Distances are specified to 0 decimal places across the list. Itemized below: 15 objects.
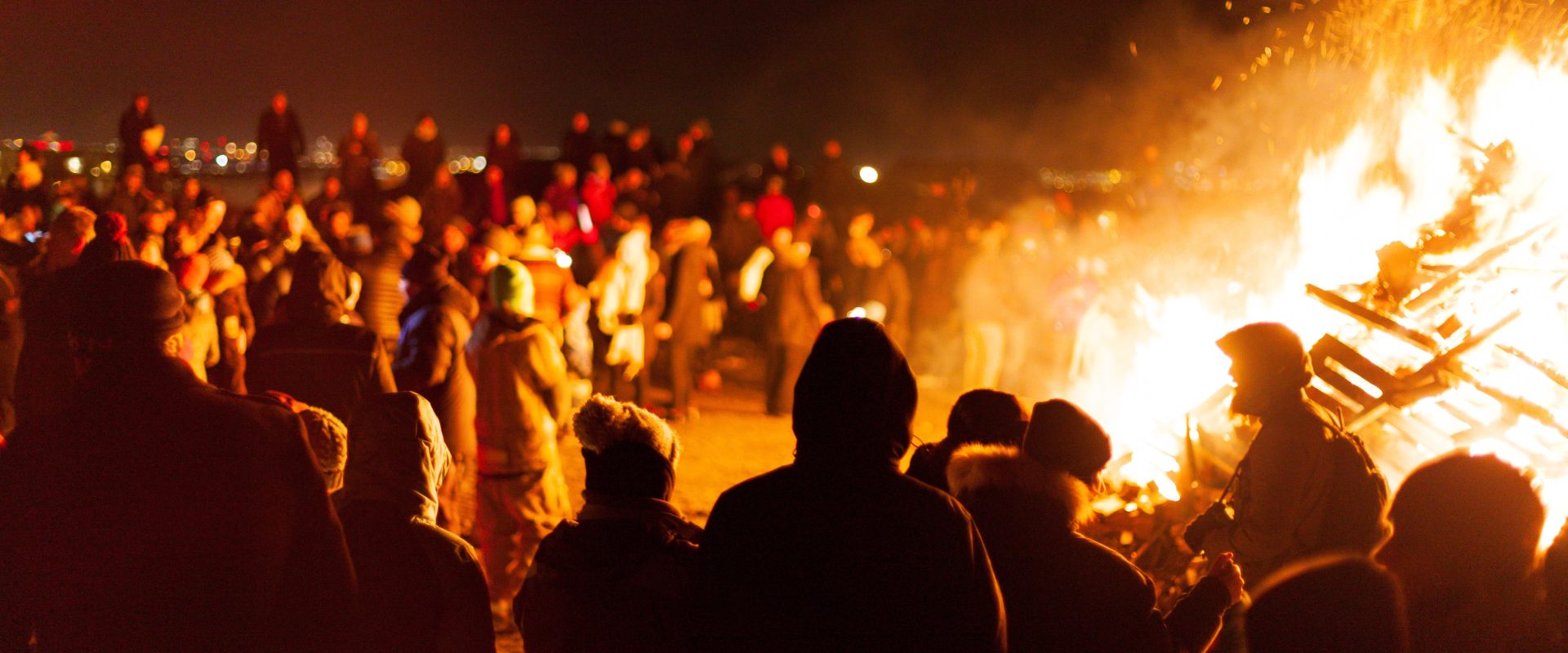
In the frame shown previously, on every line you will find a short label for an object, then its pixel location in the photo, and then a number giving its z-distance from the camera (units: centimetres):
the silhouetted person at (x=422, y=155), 1638
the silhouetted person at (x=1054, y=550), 292
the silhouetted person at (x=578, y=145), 1814
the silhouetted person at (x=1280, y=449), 396
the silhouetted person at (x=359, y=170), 1542
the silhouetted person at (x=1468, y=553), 237
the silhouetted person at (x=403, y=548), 309
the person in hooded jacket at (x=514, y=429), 598
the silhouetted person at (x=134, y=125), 1353
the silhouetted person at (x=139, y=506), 244
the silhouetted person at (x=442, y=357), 583
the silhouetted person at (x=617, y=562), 305
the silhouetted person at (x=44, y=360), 565
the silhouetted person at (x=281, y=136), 1534
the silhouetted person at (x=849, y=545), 234
